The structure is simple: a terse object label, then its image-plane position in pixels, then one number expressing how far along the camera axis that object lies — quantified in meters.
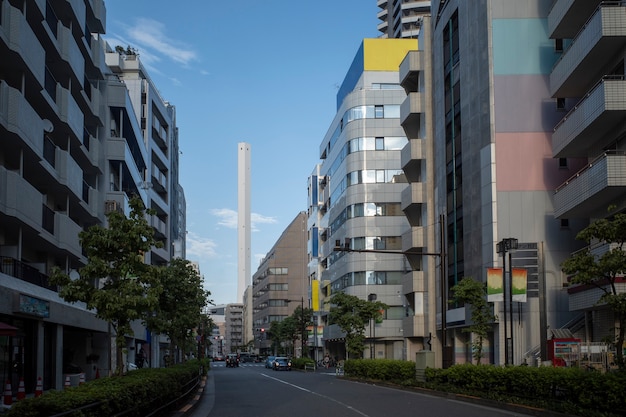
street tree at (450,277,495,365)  40.47
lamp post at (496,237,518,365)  33.40
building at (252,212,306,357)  180.75
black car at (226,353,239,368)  107.25
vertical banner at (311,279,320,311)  105.25
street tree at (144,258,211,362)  44.35
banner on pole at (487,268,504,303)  34.54
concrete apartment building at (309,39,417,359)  83.50
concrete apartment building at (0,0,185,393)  28.48
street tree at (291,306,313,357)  118.32
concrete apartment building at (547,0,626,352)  32.59
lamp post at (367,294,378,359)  71.75
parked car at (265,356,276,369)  88.46
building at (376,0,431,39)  125.50
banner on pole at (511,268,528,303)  33.03
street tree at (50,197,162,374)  22.11
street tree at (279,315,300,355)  130.12
